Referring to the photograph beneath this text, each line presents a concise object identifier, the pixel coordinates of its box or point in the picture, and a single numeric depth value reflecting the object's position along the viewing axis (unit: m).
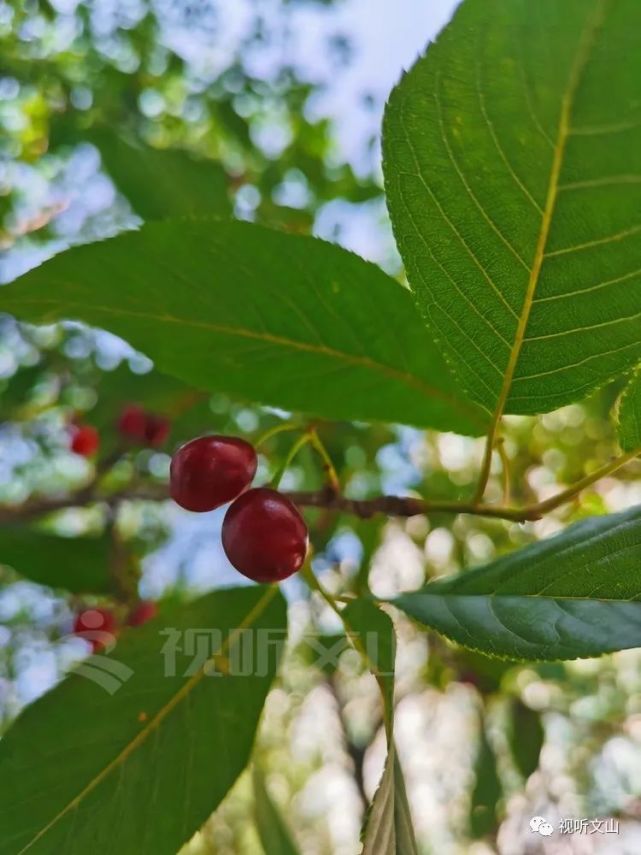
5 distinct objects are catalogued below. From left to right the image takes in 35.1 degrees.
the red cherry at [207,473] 0.14
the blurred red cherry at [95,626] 0.26
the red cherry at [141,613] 0.26
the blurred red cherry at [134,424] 0.34
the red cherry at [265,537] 0.14
